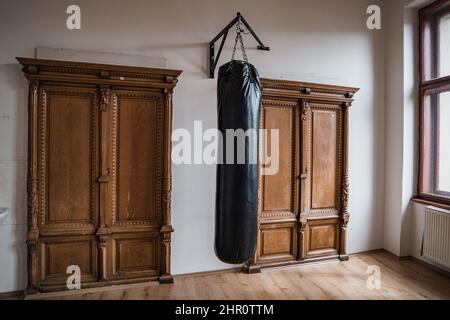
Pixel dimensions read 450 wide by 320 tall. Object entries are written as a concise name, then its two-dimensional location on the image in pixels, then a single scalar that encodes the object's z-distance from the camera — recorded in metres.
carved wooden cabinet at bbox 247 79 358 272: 3.13
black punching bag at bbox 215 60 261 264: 1.91
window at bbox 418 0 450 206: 3.29
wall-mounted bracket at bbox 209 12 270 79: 2.88
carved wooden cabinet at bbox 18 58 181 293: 2.50
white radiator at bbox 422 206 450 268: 3.02
